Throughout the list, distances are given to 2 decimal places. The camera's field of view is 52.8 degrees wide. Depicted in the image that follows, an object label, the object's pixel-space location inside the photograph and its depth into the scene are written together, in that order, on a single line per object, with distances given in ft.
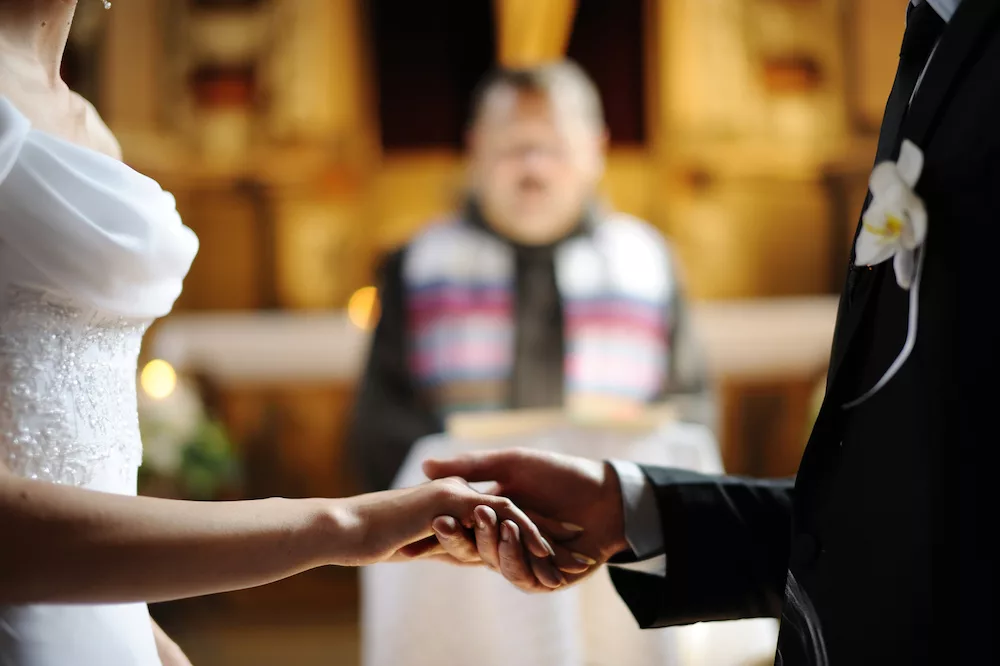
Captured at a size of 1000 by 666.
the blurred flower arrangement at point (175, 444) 11.62
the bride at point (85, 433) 3.04
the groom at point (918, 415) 3.06
